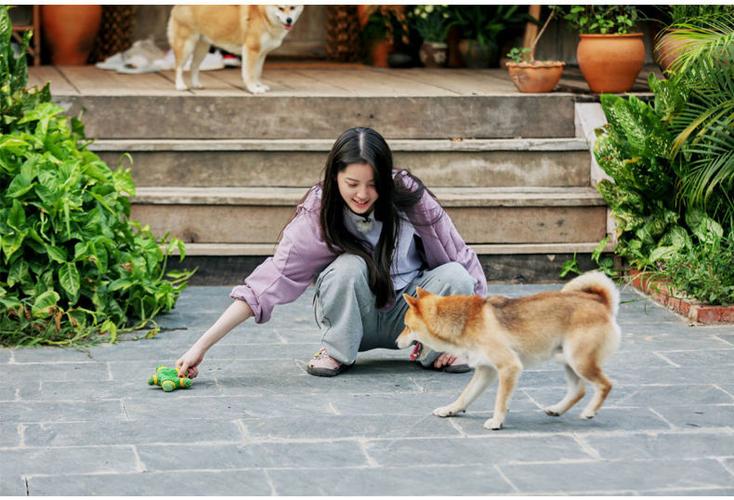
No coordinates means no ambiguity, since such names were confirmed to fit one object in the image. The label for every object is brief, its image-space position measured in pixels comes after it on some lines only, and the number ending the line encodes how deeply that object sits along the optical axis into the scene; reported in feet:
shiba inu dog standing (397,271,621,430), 13.00
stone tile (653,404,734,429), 13.61
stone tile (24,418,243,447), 13.01
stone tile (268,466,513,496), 11.43
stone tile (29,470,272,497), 11.41
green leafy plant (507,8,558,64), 24.43
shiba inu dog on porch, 24.99
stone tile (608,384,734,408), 14.52
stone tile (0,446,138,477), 12.03
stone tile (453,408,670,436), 13.39
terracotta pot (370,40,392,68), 31.22
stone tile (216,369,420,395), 15.12
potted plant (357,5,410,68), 30.81
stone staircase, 21.84
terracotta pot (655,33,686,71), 22.72
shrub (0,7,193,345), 17.46
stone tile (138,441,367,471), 12.22
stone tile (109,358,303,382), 15.85
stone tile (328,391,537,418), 14.20
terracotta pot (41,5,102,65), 30.48
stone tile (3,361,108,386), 15.60
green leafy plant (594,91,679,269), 20.52
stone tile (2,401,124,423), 13.87
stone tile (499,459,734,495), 11.50
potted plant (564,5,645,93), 23.72
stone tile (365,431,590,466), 12.35
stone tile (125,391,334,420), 14.05
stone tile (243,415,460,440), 13.23
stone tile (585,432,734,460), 12.50
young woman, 15.11
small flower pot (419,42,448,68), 30.63
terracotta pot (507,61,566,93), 23.79
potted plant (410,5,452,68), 30.22
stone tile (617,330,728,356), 17.34
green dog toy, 14.97
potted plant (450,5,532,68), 29.94
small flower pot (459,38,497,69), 30.58
